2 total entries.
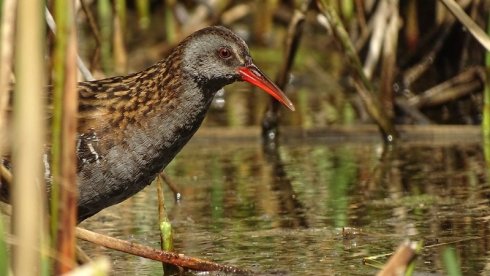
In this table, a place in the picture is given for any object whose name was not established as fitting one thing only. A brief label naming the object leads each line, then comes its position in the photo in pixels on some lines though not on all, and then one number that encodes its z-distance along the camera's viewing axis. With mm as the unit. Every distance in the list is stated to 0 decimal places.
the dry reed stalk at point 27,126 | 5766
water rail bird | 9266
